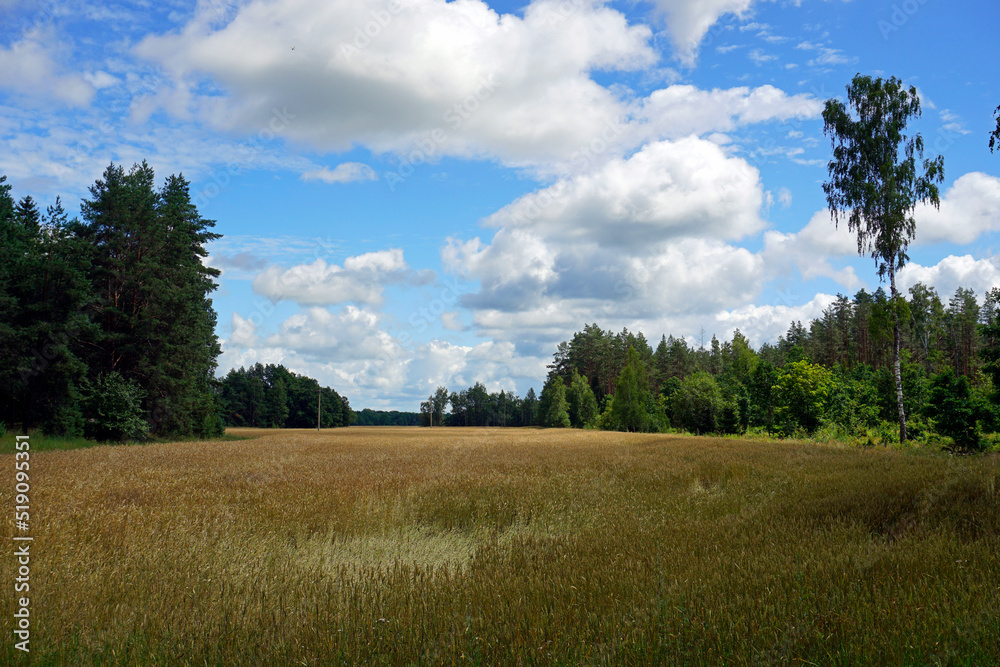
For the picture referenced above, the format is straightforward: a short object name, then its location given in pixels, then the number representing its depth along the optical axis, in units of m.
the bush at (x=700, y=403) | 48.56
